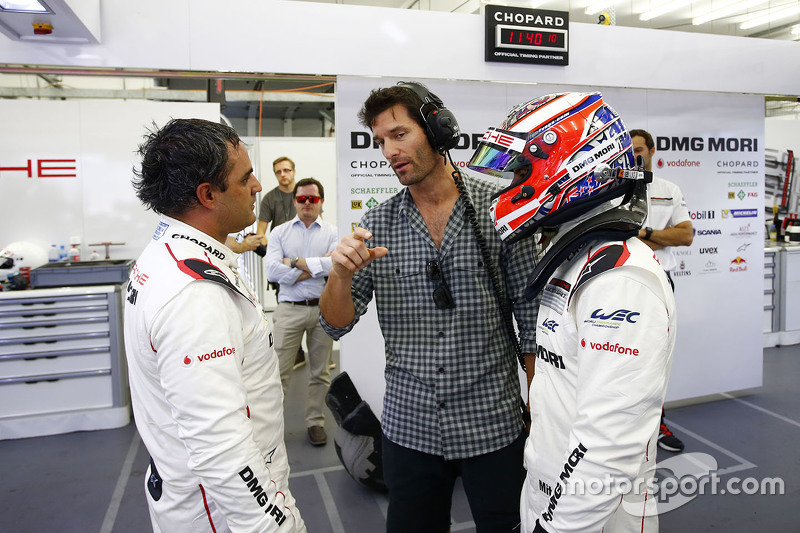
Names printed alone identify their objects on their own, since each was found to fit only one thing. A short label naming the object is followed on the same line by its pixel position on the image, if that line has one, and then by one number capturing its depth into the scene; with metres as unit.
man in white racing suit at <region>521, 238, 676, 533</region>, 0.99
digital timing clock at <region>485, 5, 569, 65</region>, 3.59
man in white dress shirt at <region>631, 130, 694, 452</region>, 3.49
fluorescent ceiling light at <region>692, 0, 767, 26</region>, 8.49
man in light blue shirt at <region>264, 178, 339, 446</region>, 3.93
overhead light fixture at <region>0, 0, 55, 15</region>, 2.66
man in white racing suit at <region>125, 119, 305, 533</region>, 1.09
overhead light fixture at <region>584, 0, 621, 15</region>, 8.20
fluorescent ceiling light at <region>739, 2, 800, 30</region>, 8.77
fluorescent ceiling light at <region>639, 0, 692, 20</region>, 8.32
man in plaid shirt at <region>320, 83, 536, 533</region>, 1.62
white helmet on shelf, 4.28
